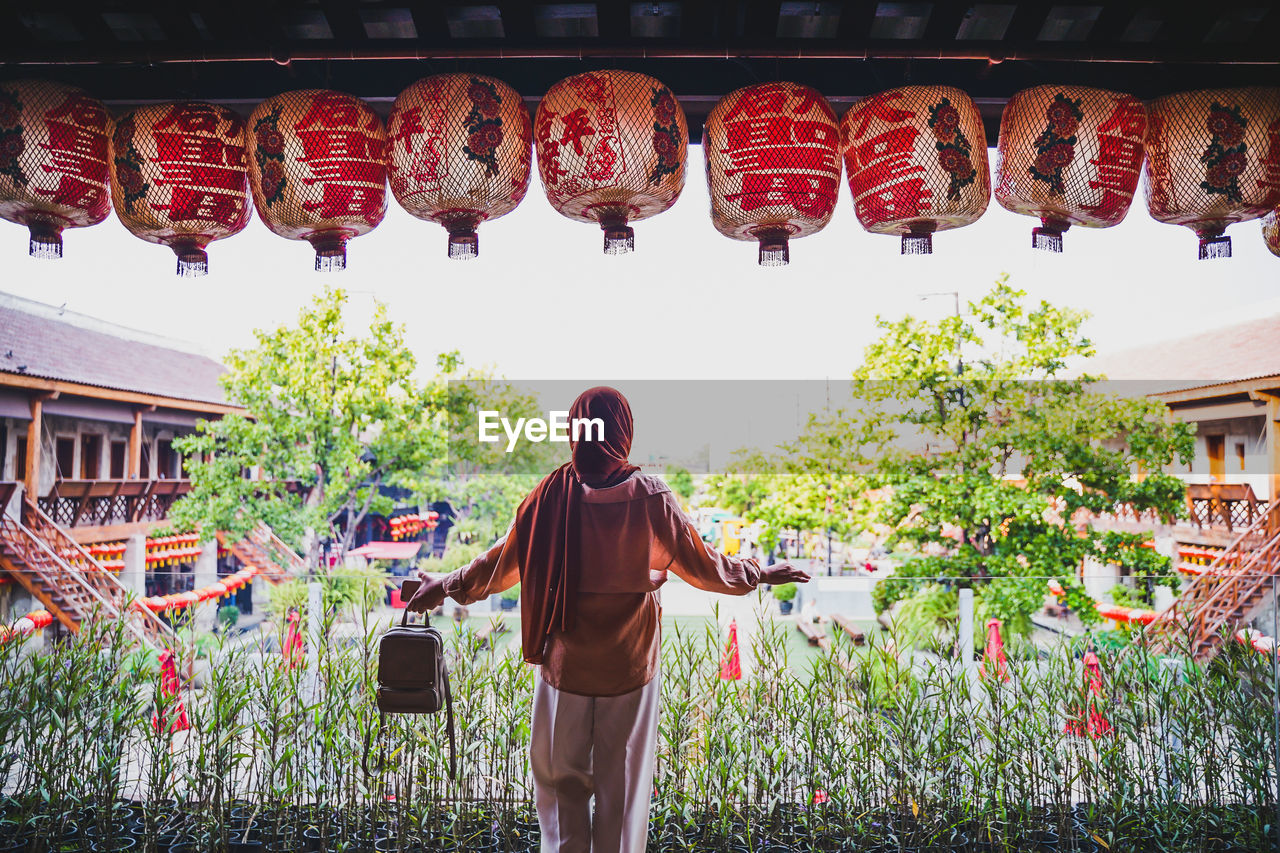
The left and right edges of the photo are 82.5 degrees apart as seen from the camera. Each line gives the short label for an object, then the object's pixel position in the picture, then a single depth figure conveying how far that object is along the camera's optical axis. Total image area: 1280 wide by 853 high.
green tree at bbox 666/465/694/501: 27.03
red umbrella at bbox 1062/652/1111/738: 1.84
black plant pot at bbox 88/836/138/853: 1.79
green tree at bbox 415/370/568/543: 9.98
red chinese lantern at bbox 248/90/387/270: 1.60
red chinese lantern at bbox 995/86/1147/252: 1.61
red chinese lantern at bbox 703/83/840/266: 1.59
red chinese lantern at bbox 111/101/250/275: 1.63
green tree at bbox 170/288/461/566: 8.27
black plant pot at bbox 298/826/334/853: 1.80
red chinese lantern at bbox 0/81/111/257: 1.61
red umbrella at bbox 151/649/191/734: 1.85
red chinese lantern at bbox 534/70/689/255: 1.55
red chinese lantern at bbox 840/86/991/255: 1.59
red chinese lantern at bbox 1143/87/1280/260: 1.63
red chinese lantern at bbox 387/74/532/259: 1.57
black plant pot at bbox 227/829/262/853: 1.81
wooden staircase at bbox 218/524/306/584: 8.62
